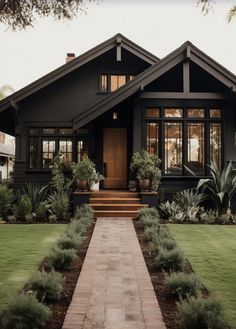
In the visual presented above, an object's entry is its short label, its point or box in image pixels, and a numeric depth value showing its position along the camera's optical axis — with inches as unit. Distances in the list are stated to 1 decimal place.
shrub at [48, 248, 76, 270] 227.0
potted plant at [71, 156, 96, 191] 495.5
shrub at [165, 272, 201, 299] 173.0
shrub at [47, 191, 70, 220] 467.8
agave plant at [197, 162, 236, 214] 478.3
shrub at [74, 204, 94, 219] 420.2
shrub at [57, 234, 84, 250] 263.1
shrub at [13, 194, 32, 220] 465.4
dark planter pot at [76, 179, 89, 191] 494.6
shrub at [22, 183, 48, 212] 495.3
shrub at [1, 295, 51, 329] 134.8
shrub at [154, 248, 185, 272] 222.8
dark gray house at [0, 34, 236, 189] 513.0
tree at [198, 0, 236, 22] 223.1
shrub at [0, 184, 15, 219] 470.3
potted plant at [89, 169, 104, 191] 509.0
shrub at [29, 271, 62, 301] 170.9
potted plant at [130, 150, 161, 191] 491.5
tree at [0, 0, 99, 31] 259.4
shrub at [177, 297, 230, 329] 132.8
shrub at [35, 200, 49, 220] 466.3
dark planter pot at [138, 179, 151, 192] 490.9
